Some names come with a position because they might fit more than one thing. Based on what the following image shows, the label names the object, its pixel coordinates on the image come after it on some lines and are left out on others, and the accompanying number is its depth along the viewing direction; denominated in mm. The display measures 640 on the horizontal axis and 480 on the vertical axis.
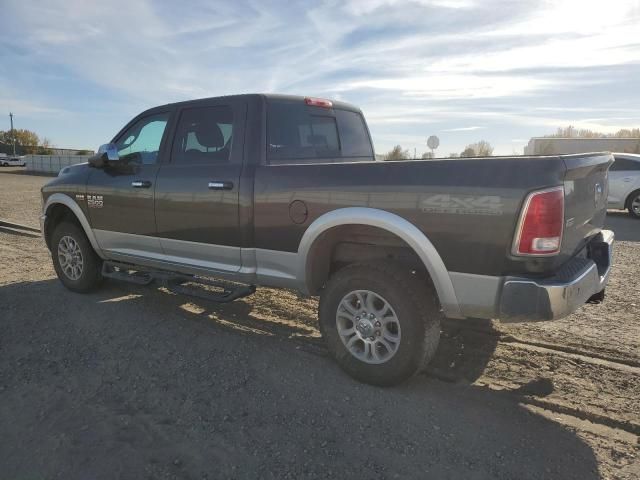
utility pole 69744
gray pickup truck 2910
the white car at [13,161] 55625
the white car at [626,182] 11938
